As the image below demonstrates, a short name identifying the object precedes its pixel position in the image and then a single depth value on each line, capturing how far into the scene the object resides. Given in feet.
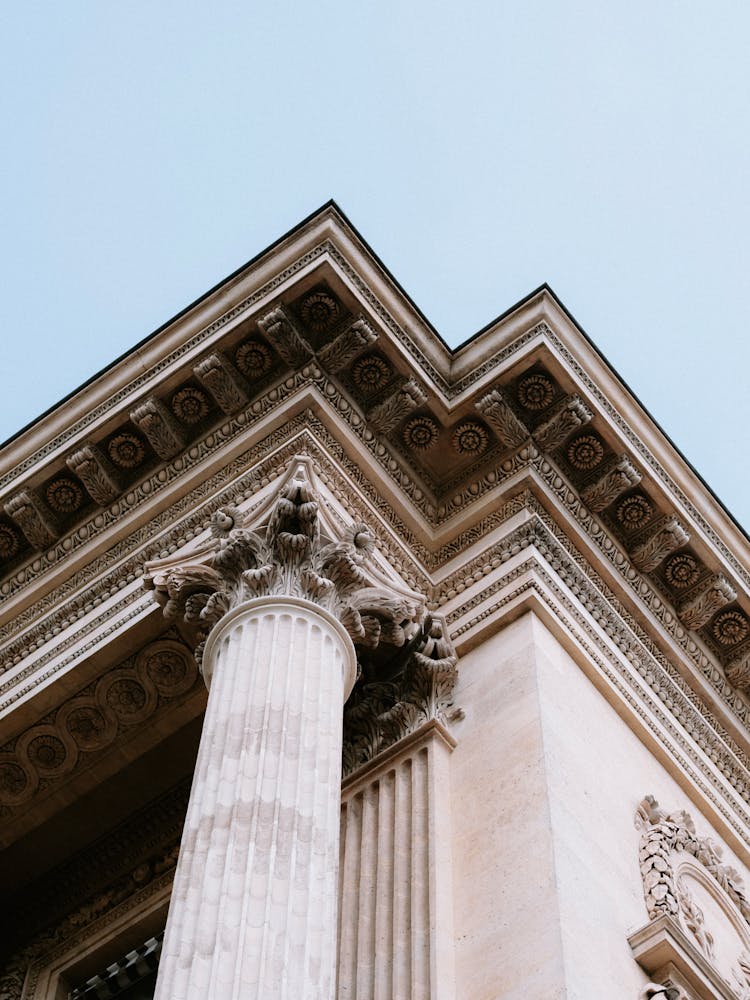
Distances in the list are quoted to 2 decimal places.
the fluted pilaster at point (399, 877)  37.32
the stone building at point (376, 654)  38.29
